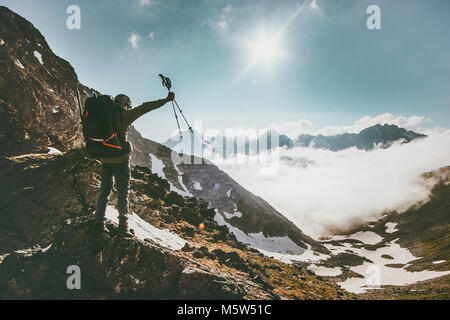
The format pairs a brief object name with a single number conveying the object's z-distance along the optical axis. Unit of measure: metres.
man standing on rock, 8.86
